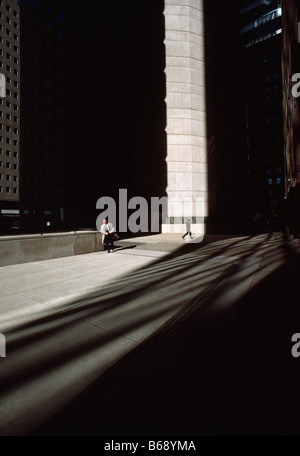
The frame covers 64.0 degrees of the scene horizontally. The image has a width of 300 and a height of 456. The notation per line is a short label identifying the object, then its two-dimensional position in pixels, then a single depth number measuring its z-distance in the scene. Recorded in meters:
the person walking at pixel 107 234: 12.30
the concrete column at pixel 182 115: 31.84
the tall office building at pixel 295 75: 18.88
